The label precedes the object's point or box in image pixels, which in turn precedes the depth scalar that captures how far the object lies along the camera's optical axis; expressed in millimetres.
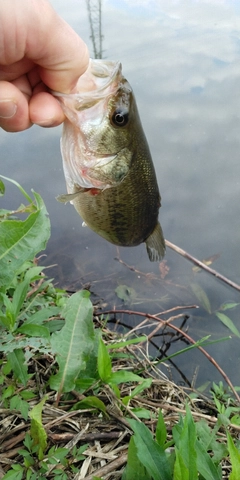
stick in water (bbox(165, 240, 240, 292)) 462
